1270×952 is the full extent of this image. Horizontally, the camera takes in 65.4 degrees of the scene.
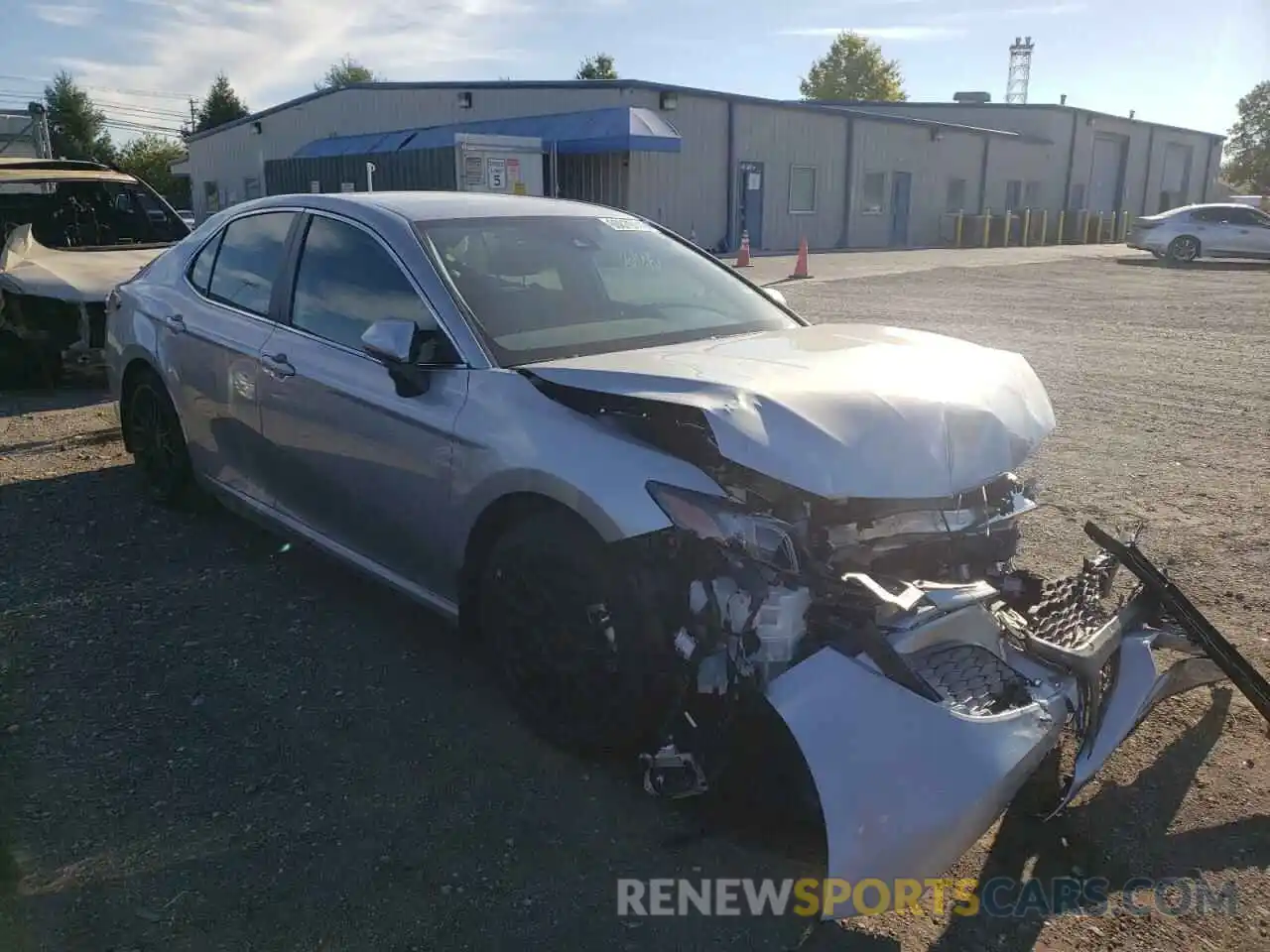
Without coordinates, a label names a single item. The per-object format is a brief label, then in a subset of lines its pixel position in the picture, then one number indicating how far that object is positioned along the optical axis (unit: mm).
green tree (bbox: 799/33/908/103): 82875
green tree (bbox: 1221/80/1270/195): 81750
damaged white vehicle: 8078
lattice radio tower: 80625
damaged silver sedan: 2428
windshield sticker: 4344
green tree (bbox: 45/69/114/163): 65375
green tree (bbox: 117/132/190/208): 57969
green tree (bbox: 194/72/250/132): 65500
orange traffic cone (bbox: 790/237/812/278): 19892
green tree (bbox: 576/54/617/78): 83438
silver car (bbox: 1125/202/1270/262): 24312
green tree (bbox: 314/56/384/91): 91150
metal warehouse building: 26109
